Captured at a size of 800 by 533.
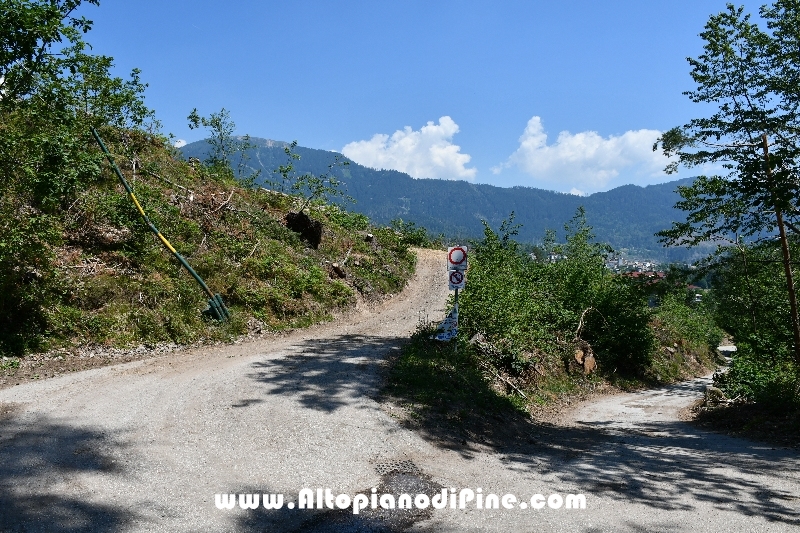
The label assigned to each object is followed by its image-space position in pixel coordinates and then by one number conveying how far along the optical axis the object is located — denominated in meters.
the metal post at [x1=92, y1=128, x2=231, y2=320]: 12.65
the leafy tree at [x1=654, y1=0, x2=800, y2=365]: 9.59
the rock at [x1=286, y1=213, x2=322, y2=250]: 19.50
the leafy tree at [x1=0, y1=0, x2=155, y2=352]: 8.12
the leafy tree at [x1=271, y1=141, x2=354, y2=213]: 21.55
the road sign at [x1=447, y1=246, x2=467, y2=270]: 10.16
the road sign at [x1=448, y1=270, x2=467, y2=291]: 10.08
